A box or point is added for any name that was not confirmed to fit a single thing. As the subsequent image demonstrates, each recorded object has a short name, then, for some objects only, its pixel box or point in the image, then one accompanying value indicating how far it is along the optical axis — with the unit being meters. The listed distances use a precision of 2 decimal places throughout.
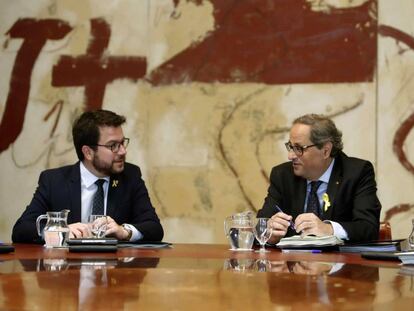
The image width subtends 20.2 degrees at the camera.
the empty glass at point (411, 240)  4.32
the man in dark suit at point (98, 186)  5.69
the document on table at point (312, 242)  4.64
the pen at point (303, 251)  4.55
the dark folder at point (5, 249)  4.19
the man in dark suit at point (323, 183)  5.56
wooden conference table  2.41
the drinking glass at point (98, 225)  4.84
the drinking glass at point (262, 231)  4.60
